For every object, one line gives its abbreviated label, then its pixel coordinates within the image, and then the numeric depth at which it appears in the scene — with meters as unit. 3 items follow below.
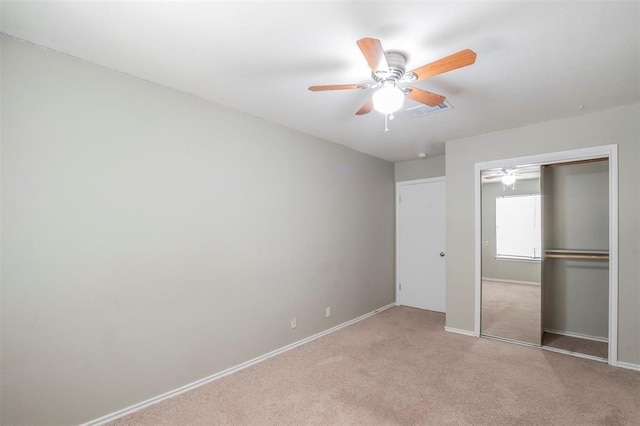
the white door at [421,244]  4.88
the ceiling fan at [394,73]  1.55
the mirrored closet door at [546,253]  3.67
